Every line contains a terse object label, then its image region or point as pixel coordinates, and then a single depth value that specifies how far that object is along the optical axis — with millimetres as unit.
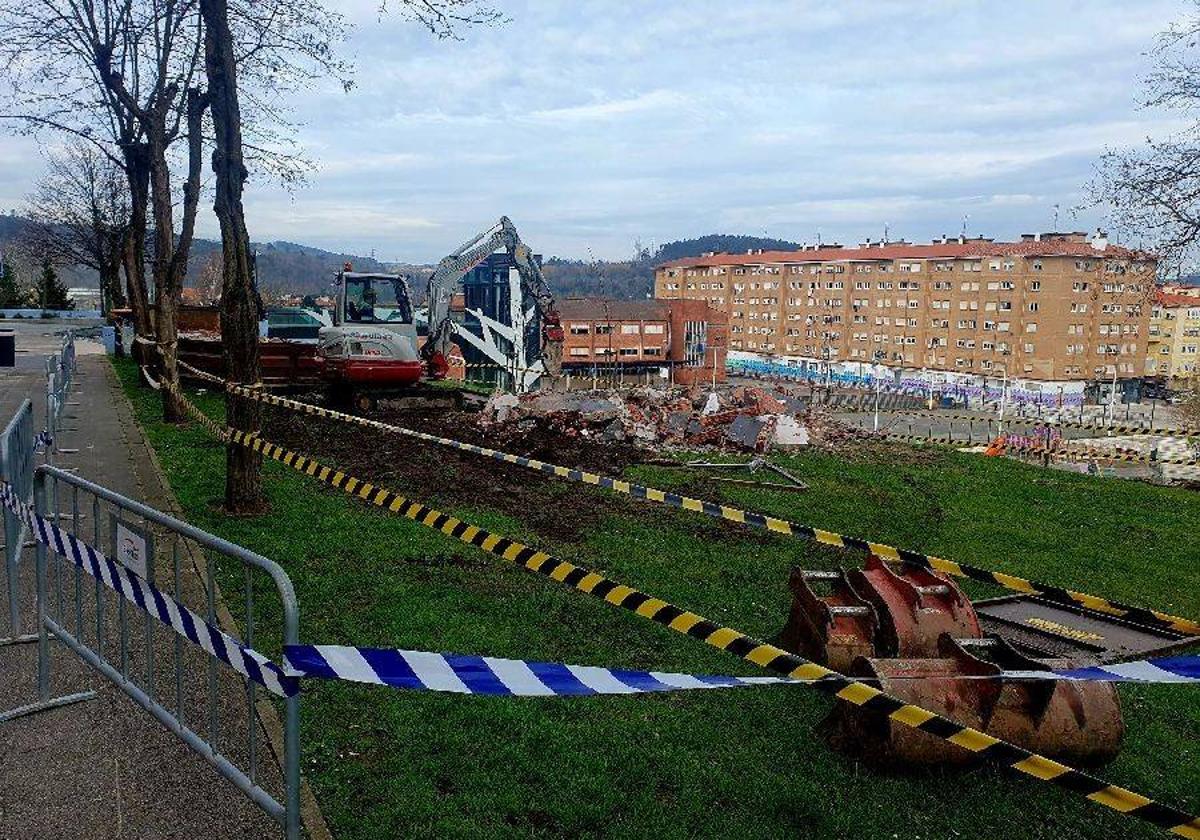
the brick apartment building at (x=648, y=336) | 80250
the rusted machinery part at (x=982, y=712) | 4172
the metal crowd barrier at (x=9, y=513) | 5012
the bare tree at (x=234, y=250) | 8352
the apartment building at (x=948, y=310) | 80875
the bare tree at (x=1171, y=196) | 14102
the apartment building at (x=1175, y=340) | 98375
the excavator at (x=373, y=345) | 15953
